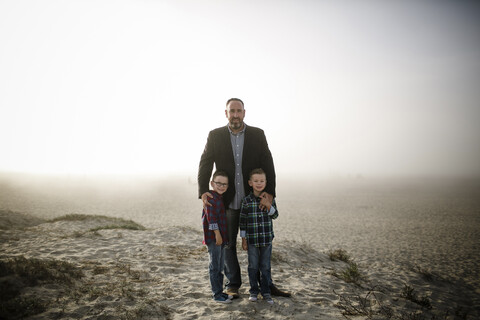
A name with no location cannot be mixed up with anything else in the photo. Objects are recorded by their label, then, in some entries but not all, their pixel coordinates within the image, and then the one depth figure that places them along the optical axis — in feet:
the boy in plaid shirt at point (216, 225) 11.21
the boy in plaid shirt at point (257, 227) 11.30
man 11.81
